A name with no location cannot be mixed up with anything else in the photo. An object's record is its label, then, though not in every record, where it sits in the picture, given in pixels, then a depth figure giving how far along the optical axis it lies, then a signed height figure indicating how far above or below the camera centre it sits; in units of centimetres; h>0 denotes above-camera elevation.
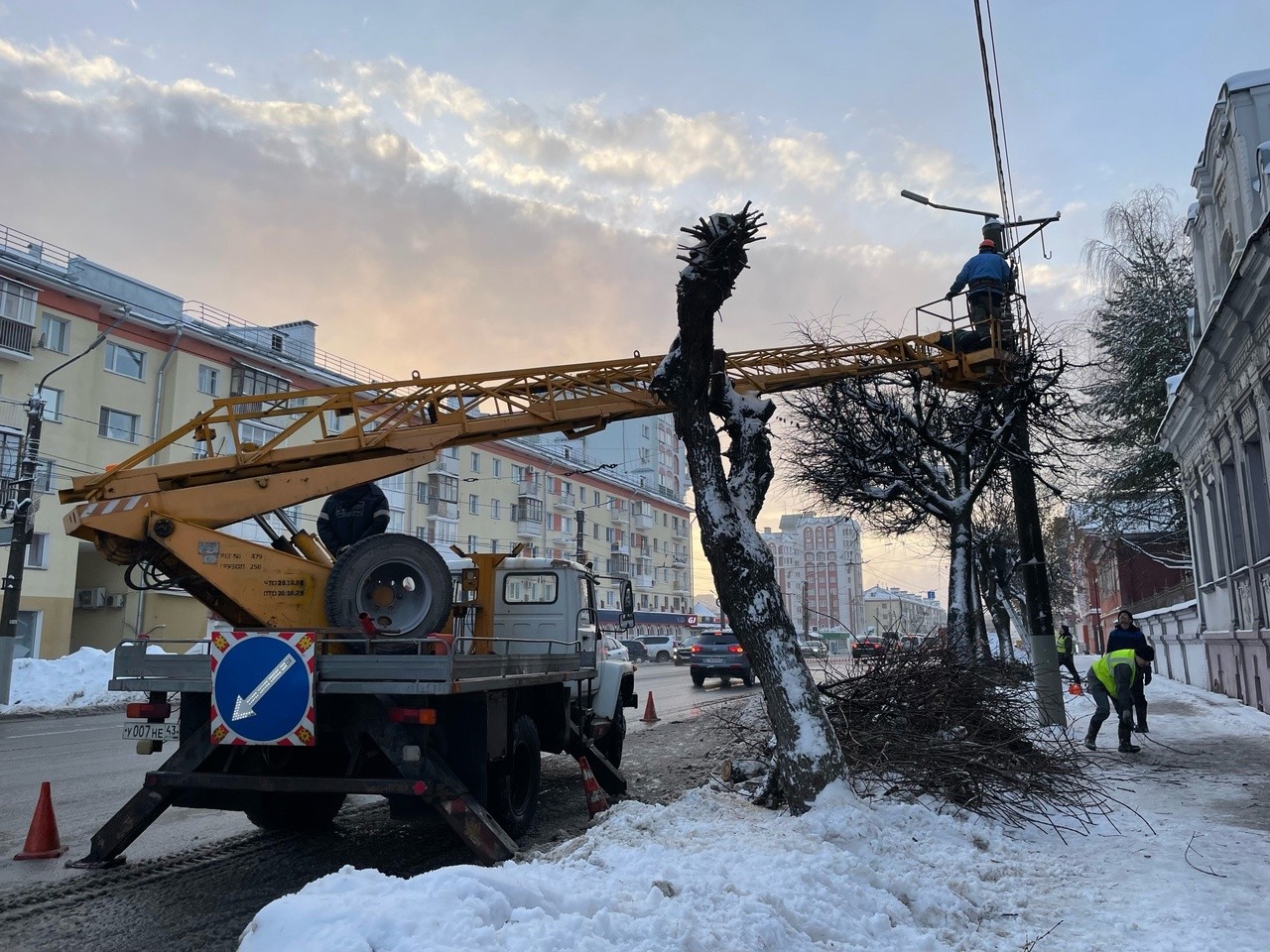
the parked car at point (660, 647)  5944 -48
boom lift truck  645 +17
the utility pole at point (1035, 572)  1290 +85
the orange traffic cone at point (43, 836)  714 -141
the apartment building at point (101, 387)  3061 +913
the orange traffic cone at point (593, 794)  854 -138
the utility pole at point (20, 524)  2023 +265
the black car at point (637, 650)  5747 -62
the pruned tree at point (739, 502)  754 +119
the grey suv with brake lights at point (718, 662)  2861 -73
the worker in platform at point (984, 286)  1205 +444
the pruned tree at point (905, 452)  1616 +355
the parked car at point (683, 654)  5069 -85
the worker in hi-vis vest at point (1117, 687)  1145 -67
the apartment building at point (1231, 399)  1391 +413
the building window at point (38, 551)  3077 +312
